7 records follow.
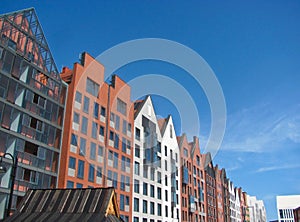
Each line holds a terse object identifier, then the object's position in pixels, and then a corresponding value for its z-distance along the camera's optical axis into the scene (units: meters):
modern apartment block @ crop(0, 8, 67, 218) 38.47
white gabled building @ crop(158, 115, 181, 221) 69.94
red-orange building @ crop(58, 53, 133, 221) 47.34
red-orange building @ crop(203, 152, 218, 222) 95.44
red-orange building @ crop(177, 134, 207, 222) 78.48
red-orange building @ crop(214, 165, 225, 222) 105.24
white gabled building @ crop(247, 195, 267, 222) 158.18
